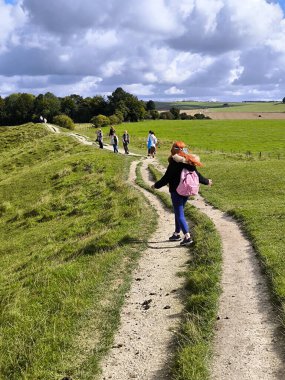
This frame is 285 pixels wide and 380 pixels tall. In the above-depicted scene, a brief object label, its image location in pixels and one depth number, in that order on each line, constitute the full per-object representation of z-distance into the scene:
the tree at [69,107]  127.68
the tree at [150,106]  149.90
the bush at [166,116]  143.50
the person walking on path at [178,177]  11.80
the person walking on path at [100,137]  45.18
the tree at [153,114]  140.81
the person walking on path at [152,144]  35.75
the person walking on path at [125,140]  40.00
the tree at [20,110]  127.19
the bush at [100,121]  98.50
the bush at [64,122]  94.38
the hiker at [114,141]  40.22
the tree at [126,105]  123.00
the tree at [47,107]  122.88
